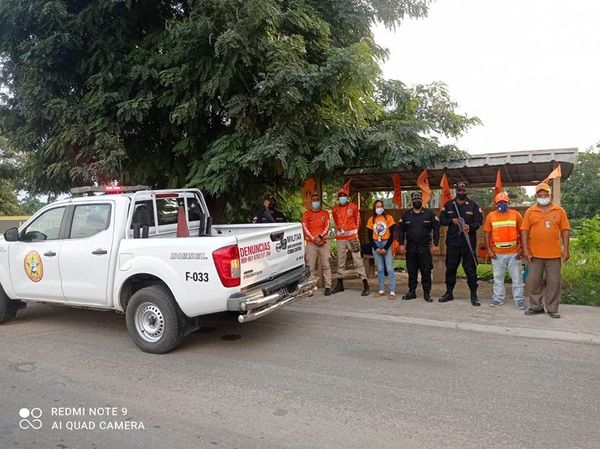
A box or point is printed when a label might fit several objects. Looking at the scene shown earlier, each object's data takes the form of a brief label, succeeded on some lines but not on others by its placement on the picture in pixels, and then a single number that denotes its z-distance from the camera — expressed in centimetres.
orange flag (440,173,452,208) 860
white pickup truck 500
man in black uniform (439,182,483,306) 738
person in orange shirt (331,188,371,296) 835
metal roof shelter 739
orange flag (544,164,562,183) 723
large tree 777
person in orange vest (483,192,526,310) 691
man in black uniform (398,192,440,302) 761
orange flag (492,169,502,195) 786
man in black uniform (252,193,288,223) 905
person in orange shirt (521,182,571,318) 645
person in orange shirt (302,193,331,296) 834
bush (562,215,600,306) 744
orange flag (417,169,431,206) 820
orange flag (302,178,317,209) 897
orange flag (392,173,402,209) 952
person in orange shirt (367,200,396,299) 795
